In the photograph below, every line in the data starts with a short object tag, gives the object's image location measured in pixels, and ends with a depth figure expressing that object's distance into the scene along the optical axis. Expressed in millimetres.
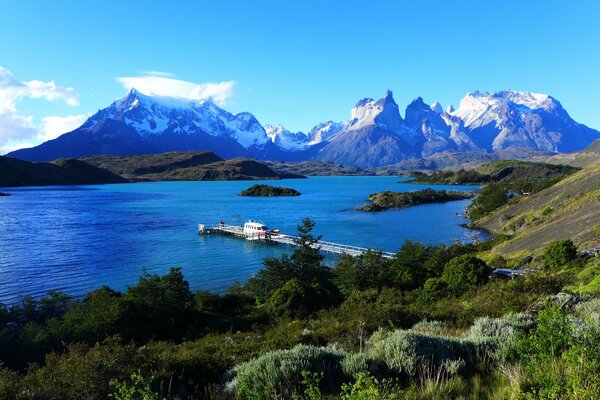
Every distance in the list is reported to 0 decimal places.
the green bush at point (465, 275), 23031
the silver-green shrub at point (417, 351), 7457
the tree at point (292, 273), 32375
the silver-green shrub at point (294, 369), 6656
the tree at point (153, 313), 19727
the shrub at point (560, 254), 24516
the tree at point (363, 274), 28672
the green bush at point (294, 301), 22562
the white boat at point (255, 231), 68562
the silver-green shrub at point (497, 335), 7806
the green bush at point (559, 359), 4730
